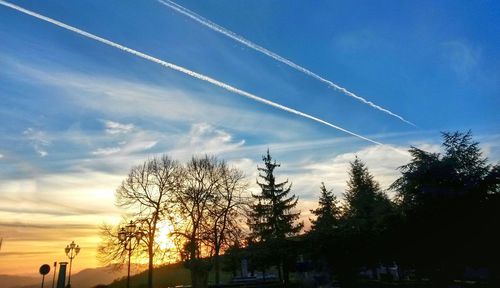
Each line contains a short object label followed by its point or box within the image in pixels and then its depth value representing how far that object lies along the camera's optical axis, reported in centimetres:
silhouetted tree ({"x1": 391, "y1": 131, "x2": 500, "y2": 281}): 2462
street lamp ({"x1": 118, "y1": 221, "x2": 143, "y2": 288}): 3119
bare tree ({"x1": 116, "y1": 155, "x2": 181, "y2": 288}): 3416
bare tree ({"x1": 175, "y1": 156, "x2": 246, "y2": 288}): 3531
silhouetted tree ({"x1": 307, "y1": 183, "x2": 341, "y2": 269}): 3011
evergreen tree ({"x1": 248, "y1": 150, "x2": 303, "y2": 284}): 4641
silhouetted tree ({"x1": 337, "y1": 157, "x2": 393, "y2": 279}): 2944
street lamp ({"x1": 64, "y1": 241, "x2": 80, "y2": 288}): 3247
